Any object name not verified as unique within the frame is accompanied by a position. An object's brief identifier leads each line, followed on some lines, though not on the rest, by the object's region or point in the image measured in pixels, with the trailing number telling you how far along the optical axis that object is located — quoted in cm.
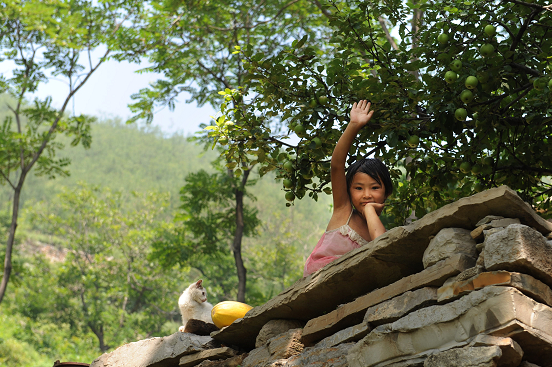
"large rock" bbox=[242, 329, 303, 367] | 311
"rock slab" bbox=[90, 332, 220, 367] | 404
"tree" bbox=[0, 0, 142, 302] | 1142
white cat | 455
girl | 346
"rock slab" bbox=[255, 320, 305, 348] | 340
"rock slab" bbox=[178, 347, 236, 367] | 372
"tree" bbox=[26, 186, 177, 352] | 2428
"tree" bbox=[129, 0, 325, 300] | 1109
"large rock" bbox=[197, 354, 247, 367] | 360
